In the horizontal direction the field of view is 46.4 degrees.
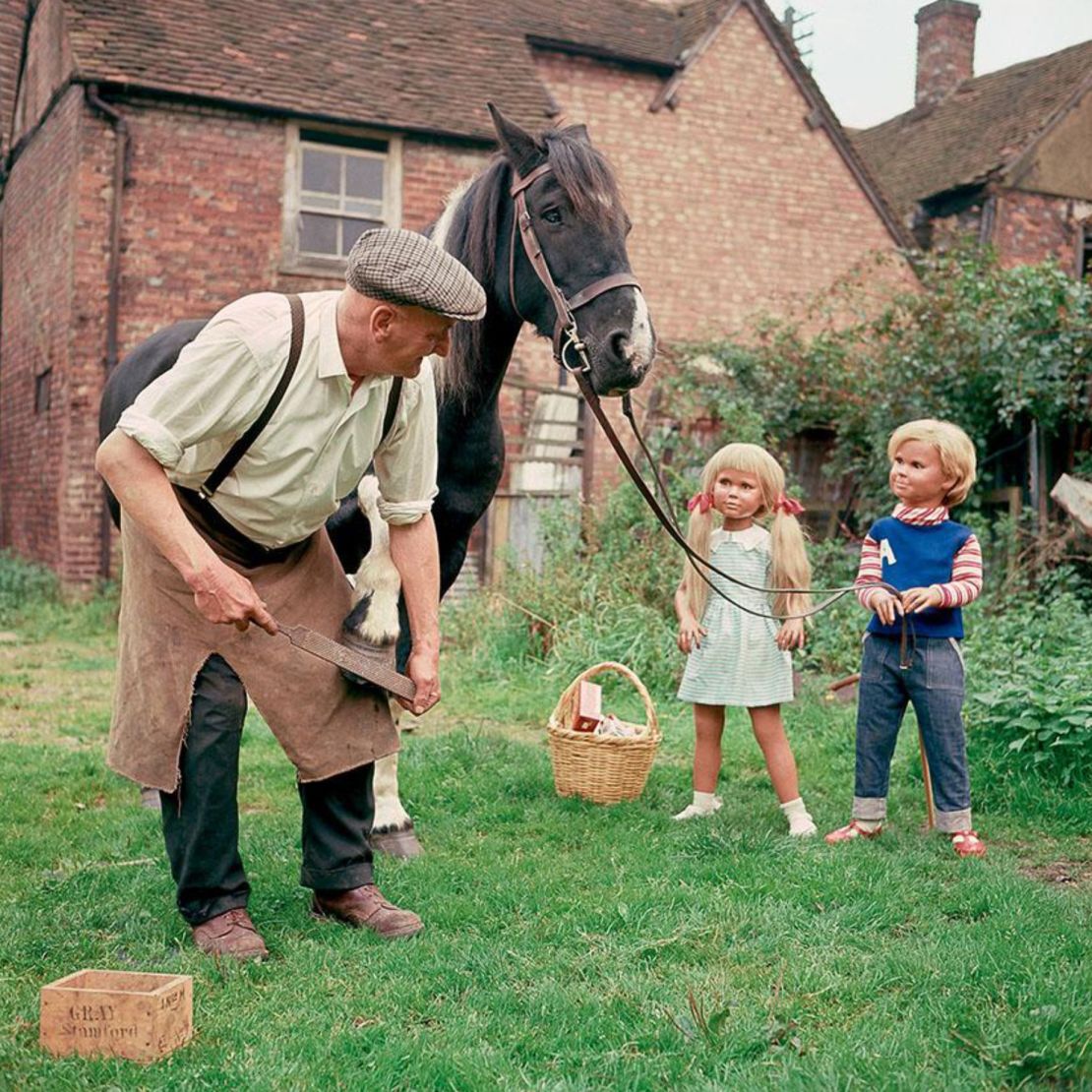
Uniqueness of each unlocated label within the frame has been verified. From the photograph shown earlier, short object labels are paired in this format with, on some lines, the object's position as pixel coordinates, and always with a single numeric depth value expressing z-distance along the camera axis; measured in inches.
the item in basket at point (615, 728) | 215.6
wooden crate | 109.4
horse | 159.0
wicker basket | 204.4
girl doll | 194.5
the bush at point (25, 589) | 488.1
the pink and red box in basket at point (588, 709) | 216.8
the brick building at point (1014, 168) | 702.5
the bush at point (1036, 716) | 212.8
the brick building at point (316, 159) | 498.6
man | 124.1
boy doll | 181.8
